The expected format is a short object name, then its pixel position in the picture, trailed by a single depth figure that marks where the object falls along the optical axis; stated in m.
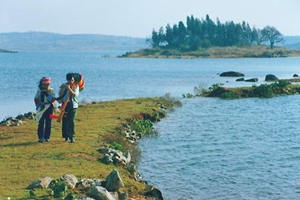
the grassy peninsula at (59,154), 15.05
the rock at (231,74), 79.50
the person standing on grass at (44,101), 19.66
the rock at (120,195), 14.15
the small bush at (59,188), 13.32
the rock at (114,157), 18.16
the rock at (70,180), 14.07
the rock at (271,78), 68.59
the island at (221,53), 190.12
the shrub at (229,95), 45.14
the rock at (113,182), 14.50
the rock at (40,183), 13.88
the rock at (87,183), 14.31
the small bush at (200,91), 49.69
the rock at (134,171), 17.67
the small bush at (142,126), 27.42
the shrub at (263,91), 46.31
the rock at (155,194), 15.14
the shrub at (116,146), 20.34
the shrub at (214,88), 48.89
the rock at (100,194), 13.46
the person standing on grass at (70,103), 19.78
